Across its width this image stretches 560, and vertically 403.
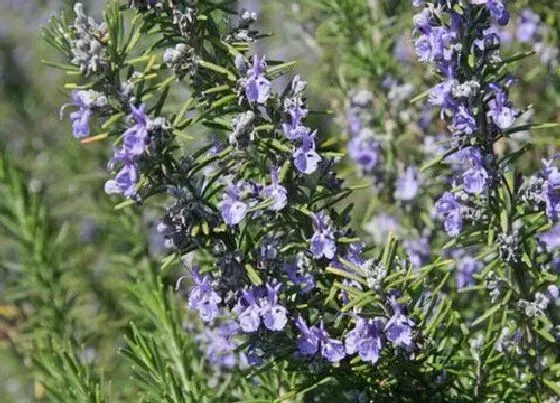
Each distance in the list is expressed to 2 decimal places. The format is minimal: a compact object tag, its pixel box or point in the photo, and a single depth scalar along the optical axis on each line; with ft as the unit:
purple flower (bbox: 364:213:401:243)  2.87
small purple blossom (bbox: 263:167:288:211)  2.33
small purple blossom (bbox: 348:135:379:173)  2.83
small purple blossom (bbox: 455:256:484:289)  2.68
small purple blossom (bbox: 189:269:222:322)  2.33
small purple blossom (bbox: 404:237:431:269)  2.75
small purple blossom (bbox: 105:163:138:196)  2.29
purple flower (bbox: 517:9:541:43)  2.91
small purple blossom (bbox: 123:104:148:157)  2.28
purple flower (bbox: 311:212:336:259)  2.35
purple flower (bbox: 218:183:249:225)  2.31
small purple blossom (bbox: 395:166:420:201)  2.79
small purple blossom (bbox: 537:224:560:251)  2.63
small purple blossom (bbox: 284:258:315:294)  2.36
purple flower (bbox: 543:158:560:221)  2.34
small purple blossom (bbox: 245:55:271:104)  2.31
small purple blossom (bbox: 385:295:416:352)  2.32
